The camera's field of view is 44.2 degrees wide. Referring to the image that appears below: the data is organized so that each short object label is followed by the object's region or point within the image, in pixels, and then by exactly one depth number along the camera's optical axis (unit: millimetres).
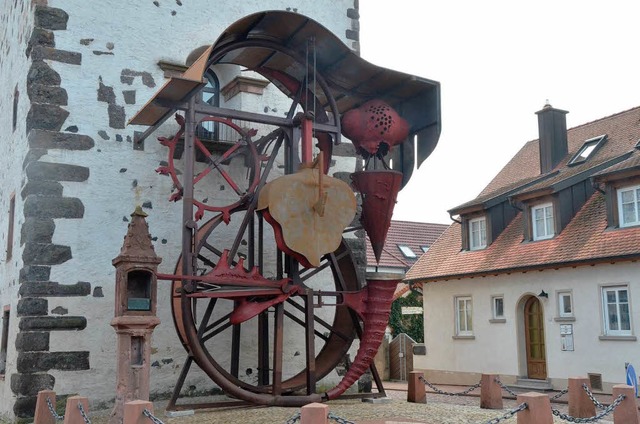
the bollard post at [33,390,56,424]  8586
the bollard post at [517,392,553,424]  7062
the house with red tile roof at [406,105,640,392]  16859
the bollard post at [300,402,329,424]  6062
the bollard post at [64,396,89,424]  7410
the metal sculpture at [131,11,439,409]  9328
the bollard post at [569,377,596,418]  9422
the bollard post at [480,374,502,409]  10539
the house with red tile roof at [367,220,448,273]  28875
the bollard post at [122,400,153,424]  6402
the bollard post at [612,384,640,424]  8484
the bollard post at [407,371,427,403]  10984
